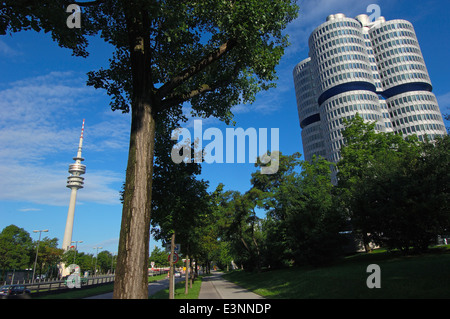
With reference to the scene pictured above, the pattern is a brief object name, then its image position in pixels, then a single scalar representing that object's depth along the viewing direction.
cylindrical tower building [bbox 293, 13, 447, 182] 102.69
